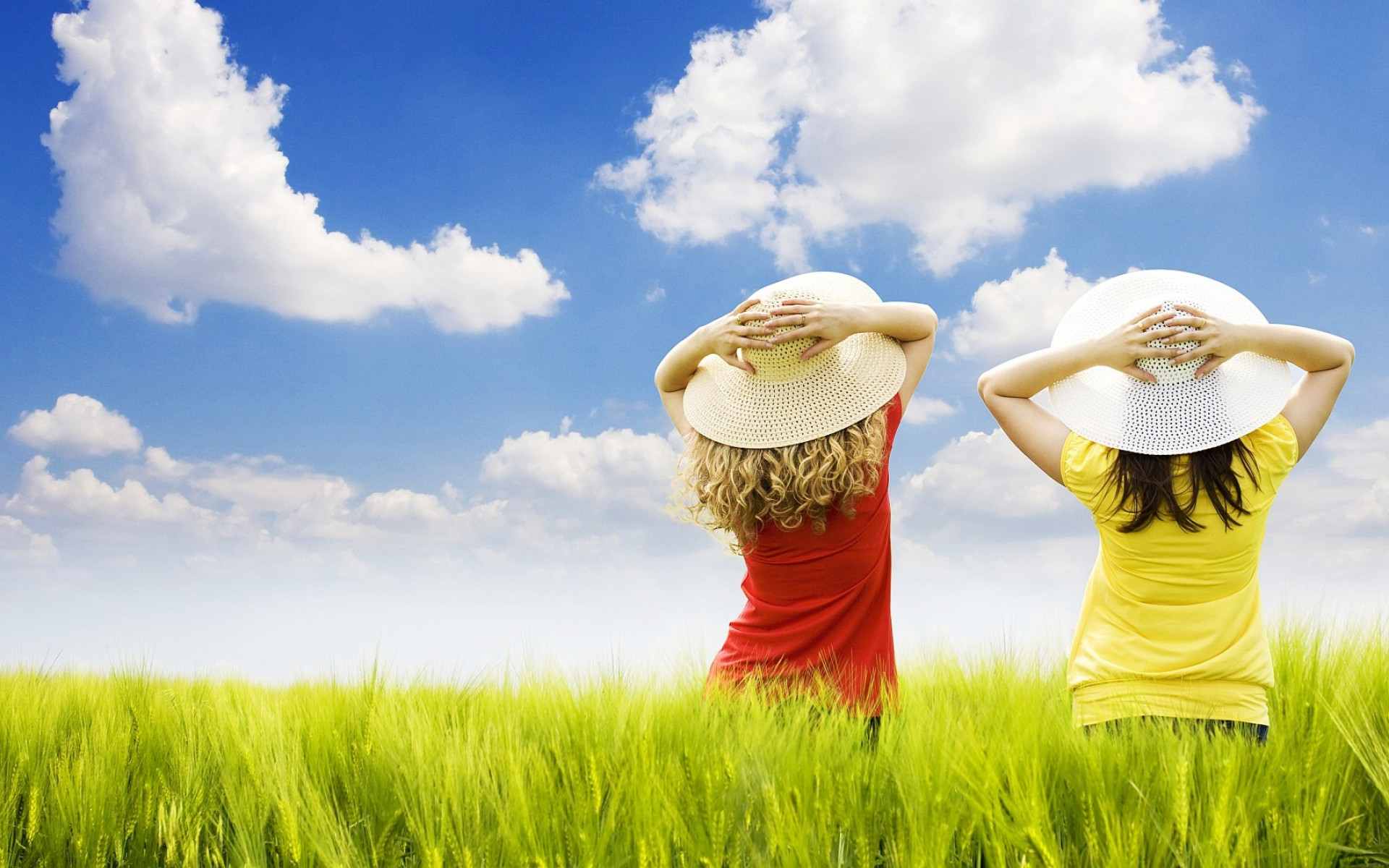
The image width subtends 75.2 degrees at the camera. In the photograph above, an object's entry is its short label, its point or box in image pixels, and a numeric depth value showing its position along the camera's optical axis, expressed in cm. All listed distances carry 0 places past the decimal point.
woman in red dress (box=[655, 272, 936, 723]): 259
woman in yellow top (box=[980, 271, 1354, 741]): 223
